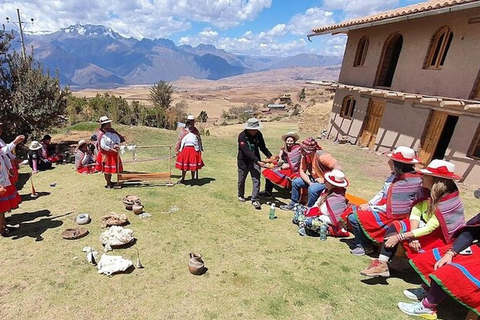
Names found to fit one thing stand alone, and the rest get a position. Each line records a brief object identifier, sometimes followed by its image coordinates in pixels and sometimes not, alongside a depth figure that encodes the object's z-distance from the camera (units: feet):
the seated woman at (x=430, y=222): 11.13
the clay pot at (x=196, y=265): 13.61
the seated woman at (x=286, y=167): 21.88
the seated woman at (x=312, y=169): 18.79
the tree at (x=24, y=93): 33.24
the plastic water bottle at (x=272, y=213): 20.01
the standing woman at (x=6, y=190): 15.99
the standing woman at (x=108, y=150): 23.50
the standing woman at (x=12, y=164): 16.72
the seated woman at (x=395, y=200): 12.99
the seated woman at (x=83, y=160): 30.42
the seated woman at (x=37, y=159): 30.58
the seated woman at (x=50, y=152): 32.75
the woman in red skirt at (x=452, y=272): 9.56
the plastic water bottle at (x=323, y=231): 17.28
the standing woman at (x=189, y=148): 24.97
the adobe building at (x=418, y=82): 33.58
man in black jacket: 20.97
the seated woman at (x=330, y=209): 16.47
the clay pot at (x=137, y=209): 19.81
